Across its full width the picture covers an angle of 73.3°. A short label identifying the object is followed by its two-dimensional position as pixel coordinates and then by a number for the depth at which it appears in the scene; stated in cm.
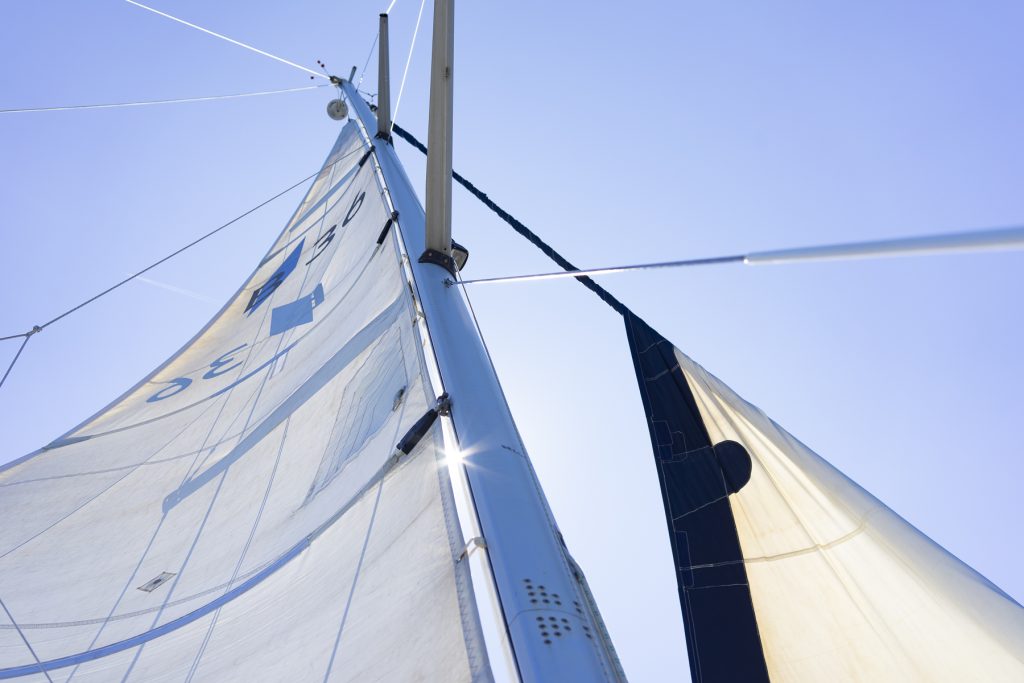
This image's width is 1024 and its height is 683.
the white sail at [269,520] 179
